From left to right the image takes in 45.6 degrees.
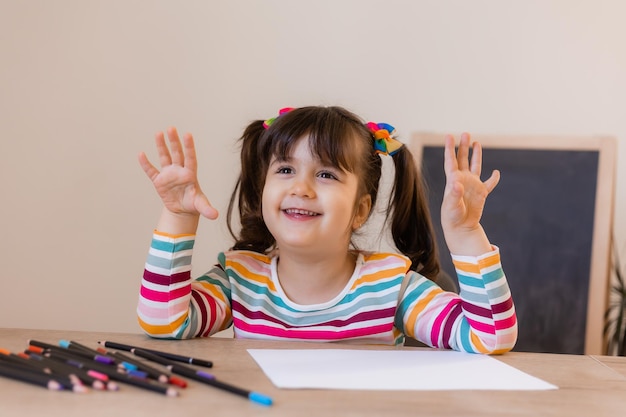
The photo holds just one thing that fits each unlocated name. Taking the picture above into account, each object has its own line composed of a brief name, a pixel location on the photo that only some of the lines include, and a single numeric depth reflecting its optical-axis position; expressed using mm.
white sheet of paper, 773
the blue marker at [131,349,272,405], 673
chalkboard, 2293
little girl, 1103
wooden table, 637
